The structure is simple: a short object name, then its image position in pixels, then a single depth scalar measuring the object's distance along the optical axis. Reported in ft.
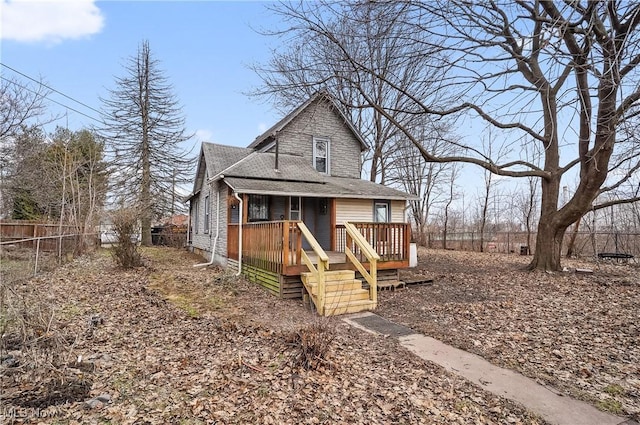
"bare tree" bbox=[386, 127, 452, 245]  75.15
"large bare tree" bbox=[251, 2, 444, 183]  19.67
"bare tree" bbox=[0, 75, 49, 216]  48.16
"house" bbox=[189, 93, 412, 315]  24.90
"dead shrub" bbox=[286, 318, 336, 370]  13.28
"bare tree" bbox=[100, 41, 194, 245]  74.84
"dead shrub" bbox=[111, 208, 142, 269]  33.09
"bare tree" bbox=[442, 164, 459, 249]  84.92
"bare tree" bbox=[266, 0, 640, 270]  13.80
